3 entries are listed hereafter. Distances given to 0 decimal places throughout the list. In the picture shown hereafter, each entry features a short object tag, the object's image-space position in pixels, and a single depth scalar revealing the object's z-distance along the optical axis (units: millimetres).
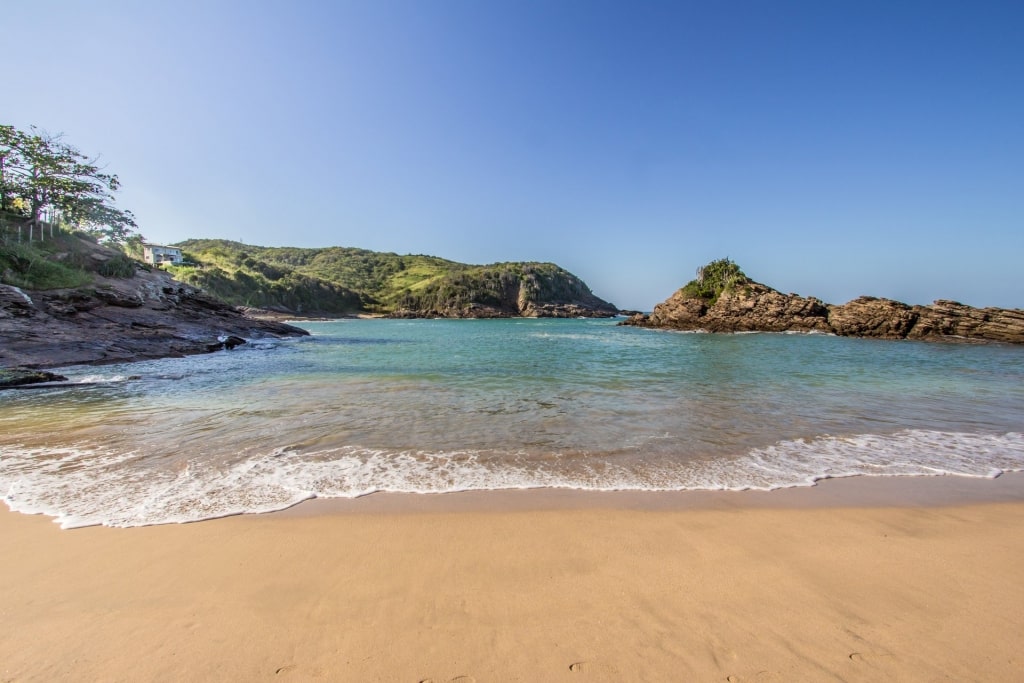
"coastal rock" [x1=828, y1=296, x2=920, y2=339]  42875
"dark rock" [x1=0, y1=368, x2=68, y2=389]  12336
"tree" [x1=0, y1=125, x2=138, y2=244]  28558
